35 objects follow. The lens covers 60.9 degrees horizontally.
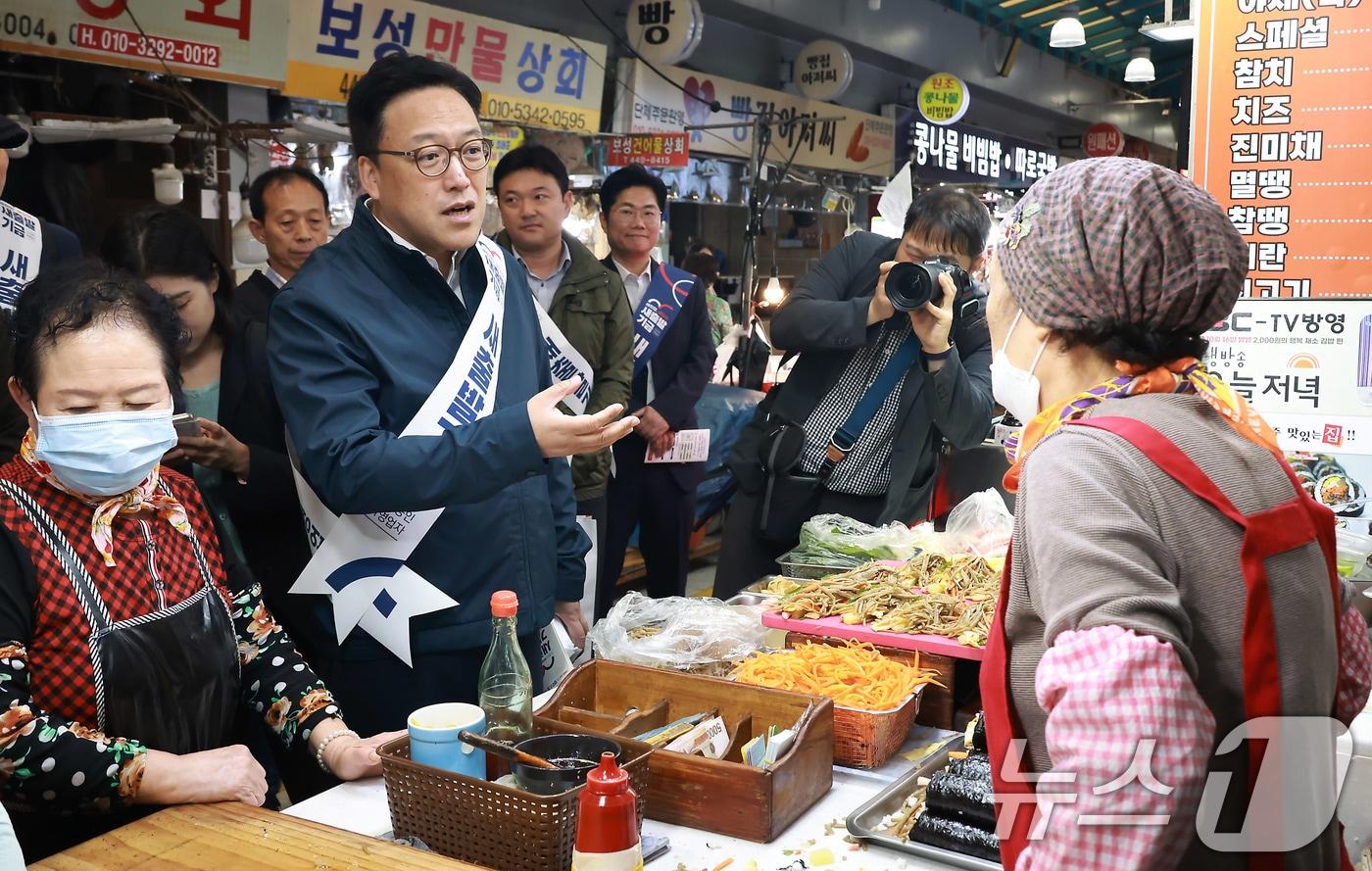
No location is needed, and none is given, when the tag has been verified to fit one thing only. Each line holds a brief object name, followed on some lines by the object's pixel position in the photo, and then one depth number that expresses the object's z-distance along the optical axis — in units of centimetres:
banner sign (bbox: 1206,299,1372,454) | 292
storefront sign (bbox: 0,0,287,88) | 428
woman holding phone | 250
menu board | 289
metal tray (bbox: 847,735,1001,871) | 150
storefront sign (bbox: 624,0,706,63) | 724
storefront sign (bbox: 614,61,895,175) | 776
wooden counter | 139
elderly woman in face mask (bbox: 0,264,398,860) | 151
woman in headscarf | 97
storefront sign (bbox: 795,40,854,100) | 938
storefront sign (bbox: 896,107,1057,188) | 1166
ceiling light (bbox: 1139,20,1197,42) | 398
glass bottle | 168
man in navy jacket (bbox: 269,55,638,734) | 192
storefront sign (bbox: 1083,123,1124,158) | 1527
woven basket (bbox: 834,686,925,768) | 177
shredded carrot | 188
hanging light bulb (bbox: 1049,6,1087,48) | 1013
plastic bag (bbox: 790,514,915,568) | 262
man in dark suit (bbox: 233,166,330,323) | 339
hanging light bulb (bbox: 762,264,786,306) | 833
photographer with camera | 289
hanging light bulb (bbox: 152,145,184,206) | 486
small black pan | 147
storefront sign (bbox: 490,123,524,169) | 643
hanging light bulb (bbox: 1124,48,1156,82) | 1248
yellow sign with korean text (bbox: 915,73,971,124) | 1048
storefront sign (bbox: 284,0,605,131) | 541
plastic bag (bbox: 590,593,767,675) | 202
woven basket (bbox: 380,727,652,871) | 139
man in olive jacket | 371
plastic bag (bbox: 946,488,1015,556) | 261
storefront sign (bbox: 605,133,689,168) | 724
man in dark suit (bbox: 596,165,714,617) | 419
